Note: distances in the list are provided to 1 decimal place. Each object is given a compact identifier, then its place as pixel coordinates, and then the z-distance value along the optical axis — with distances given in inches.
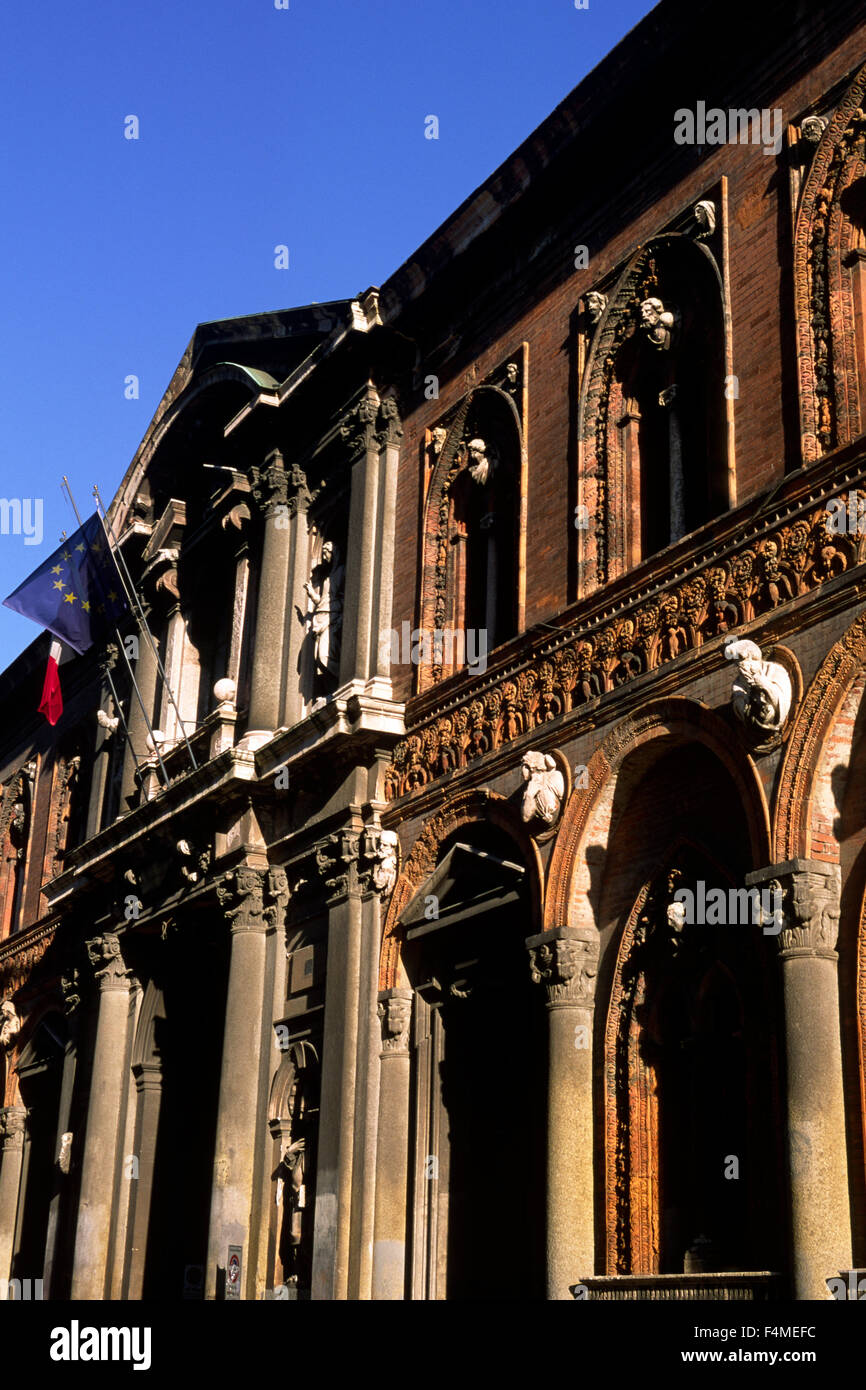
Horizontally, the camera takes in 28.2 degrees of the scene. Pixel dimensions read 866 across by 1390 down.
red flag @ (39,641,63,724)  1010.1
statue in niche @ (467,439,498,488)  686.5
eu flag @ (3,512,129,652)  962.1
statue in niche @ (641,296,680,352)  589.3
